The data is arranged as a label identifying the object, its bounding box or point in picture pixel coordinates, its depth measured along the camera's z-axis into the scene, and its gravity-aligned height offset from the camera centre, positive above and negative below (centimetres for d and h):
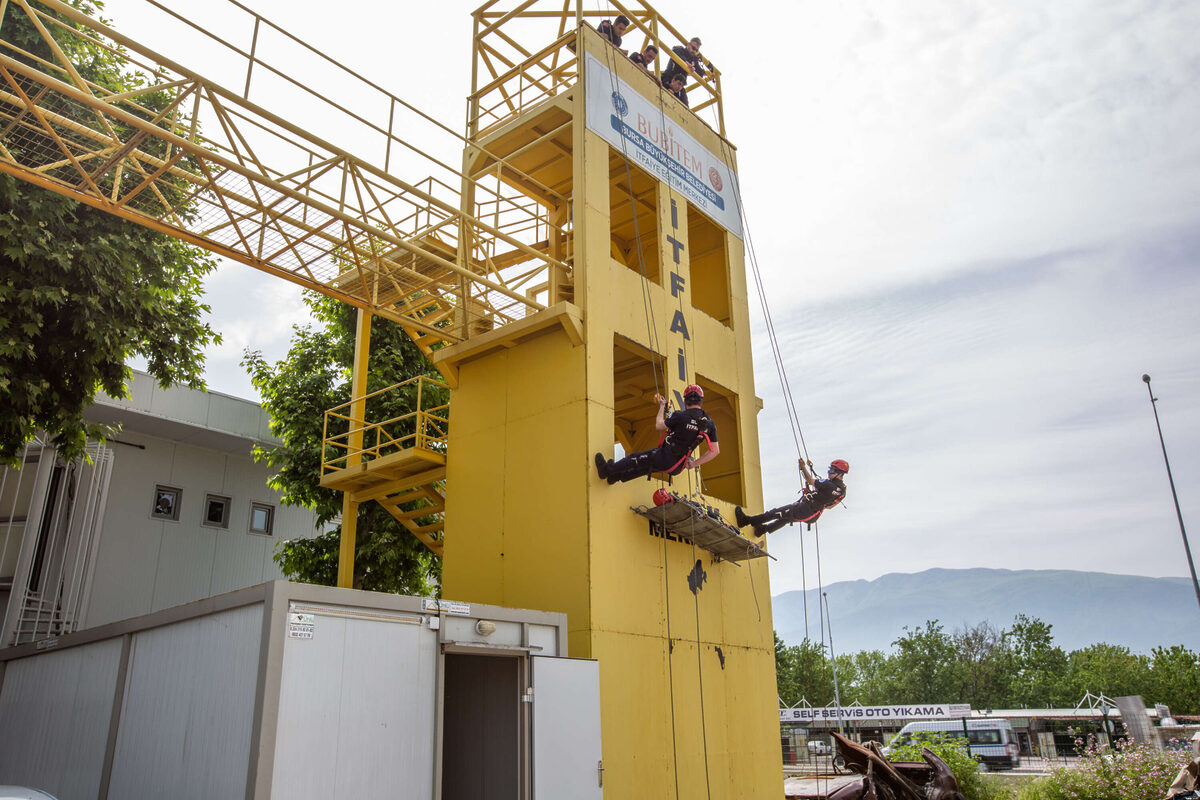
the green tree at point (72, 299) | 1209 +605
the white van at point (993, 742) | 4375 -262
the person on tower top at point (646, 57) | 1705 +1232
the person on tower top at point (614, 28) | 1638 +1237
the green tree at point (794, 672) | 7644 +204
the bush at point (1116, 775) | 1417 -144
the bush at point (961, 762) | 1620 -133
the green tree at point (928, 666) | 7769 +235
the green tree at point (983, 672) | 7508 +168
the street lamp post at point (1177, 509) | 2731 +571
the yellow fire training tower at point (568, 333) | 1180 +633
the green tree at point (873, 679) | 8650 +163
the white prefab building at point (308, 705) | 795 -1
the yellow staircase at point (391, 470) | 1639 +445
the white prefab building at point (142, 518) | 1942 +485
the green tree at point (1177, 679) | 6222 +64
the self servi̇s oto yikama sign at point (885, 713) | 5003 -119
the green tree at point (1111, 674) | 7012 +122
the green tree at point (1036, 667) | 7300 +199
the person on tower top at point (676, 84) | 1798 +1245
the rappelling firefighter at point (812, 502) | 1467 +324
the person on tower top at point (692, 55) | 1909 +1383
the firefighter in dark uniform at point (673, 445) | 1252 +357
